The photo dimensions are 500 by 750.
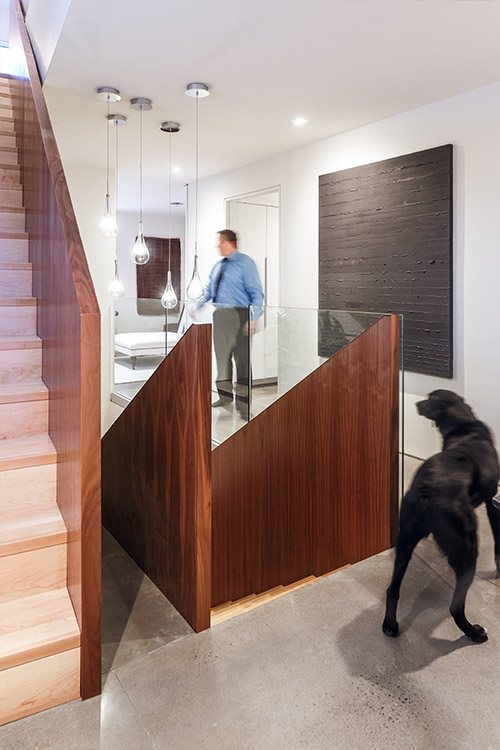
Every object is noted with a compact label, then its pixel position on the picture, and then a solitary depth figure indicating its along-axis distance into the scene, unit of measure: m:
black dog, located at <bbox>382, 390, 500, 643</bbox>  1.63
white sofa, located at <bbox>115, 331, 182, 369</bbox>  3.21
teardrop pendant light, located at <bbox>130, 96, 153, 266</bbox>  3.92
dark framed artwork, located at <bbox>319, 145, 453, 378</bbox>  3.74
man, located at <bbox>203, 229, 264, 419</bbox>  2.76
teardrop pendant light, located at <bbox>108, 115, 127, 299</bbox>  4.32
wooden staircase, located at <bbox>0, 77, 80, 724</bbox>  1.38
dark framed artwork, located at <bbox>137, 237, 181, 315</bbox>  9.69
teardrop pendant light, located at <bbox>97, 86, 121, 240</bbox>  3.74
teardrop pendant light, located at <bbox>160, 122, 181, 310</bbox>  3.46
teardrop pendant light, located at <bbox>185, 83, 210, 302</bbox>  3.59
